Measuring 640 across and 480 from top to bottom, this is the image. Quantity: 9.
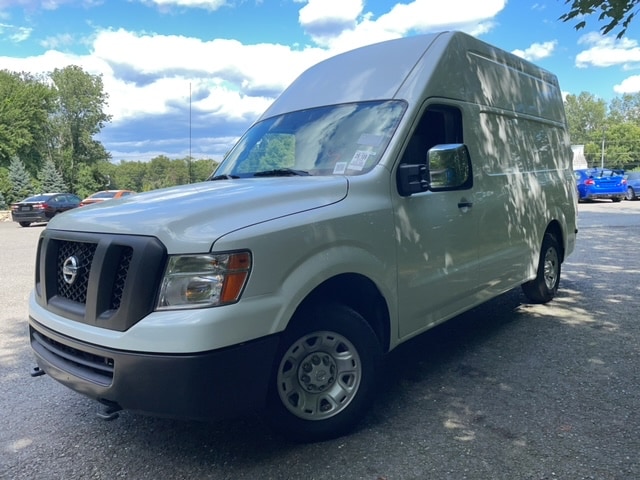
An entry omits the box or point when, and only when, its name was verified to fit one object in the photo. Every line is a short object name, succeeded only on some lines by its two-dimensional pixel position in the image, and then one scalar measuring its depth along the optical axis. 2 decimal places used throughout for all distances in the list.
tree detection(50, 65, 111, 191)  63.91
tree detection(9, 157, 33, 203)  40.91
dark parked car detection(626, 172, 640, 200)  26.92
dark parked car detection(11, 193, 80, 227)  21.50
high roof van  2.50
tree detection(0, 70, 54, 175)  46.91
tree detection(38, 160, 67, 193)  47.16
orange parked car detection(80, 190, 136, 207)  23.39
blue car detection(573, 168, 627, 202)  24.45
